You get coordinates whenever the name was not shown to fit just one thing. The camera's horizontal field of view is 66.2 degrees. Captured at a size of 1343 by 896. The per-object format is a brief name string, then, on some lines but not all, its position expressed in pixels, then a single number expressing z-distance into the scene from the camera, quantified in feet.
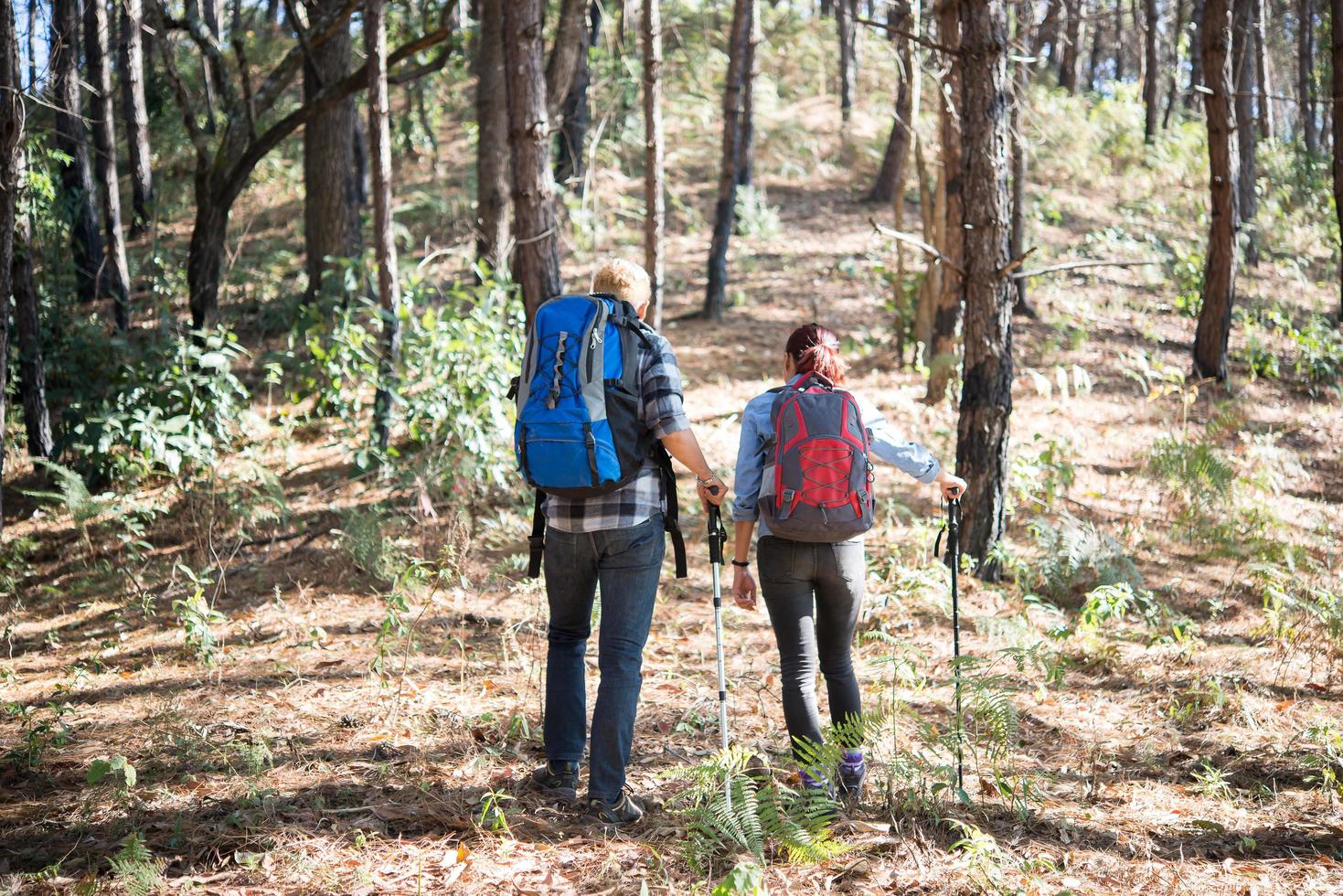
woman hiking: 12.72
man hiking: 12.48
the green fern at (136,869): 11.14
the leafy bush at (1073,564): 22.81
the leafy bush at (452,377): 26.32
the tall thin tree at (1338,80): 38.24
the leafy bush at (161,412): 26.20
